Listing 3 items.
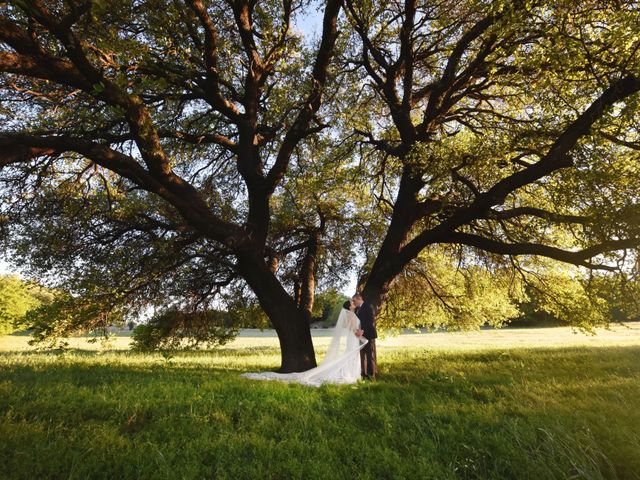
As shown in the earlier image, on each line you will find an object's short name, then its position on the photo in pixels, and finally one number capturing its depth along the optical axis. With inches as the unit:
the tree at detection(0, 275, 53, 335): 1317.7
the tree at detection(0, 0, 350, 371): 349.7
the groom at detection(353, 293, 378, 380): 488.7
